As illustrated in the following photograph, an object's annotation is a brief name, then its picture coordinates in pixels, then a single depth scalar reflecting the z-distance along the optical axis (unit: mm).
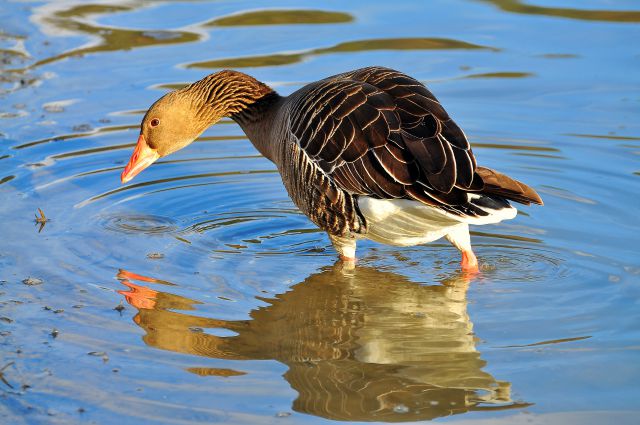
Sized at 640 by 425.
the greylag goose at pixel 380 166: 12430
